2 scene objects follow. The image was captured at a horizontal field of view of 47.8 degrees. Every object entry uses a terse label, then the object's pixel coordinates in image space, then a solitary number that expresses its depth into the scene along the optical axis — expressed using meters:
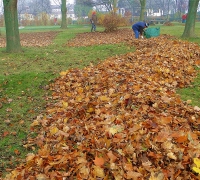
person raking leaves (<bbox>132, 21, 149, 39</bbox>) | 12.09
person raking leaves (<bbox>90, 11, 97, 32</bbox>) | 19.70
